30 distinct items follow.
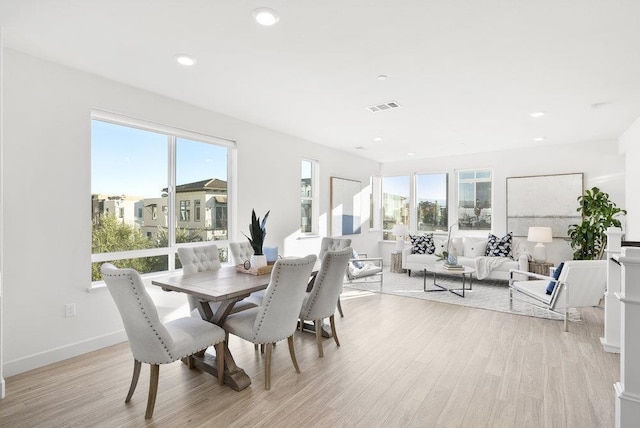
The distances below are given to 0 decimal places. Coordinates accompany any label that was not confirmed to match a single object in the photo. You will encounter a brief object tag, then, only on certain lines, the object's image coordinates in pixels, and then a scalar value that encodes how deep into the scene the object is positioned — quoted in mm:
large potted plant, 5199
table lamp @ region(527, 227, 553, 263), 5714
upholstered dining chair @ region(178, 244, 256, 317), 2987
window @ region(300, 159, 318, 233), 5957
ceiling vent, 3880
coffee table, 5066
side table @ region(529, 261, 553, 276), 5629
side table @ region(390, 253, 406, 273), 6980
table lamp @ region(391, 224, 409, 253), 7219
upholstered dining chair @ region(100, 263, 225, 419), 1945
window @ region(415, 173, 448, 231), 7441
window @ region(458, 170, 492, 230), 6965
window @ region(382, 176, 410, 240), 7918
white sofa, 5773
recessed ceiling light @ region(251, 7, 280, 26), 2113
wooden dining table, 2359
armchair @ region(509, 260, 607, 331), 3605
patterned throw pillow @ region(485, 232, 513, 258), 6031
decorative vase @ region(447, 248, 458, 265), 5281
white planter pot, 3081
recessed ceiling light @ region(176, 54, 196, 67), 2746
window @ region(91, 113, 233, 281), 3328
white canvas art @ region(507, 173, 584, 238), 6031
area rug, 4352
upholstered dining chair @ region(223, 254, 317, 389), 2295
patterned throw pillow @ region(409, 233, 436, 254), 6767
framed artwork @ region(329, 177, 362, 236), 6547
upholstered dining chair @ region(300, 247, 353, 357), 2809
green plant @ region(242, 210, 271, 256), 3164
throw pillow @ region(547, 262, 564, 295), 3845
